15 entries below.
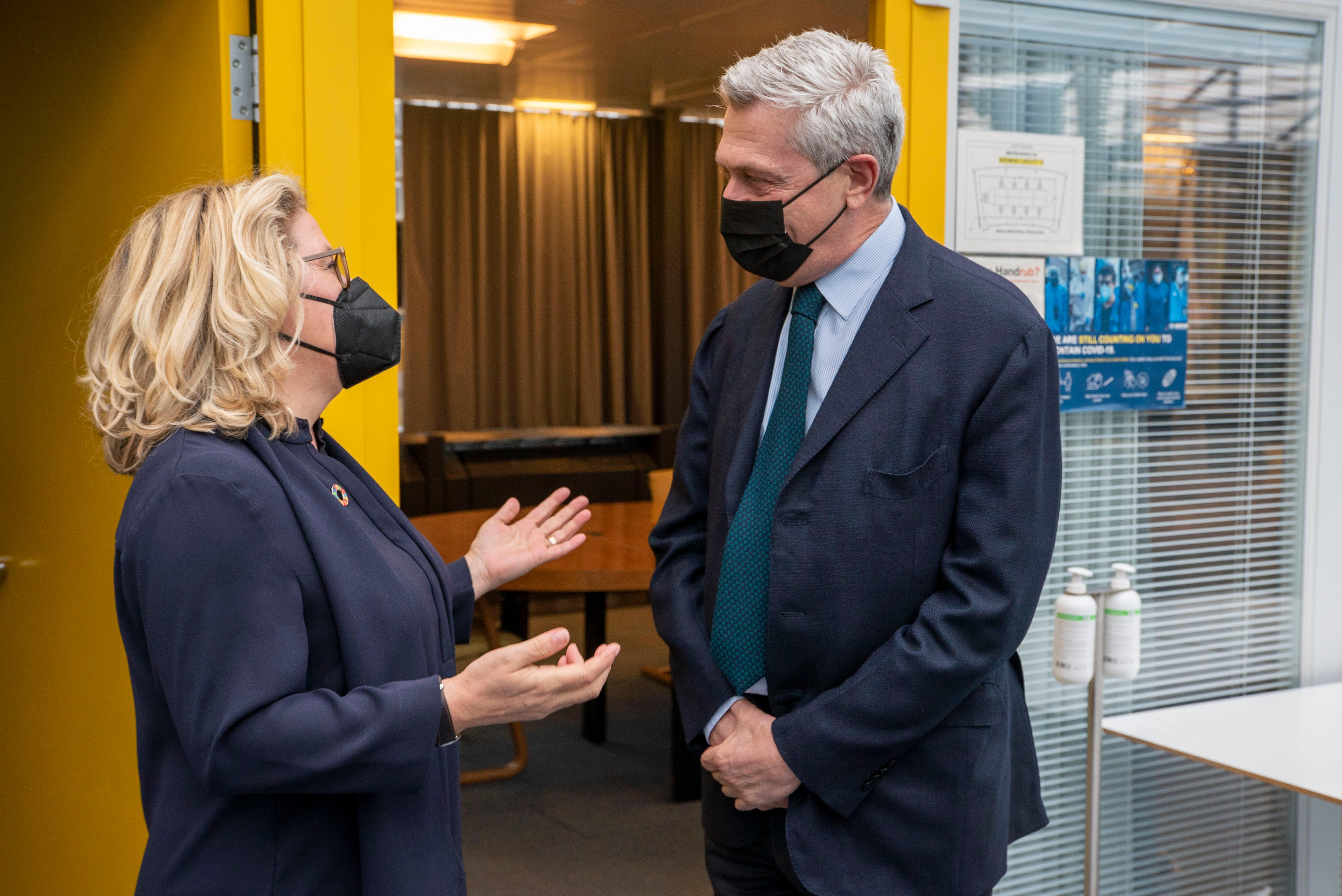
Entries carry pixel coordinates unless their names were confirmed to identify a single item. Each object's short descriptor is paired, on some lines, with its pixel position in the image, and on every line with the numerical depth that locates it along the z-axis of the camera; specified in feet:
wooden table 12.41
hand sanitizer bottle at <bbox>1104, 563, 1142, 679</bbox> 7.52
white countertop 6.66
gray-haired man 4.82
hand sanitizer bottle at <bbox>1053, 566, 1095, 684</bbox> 7.28
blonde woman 3.82
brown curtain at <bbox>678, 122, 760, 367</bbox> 27.22
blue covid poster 7.77
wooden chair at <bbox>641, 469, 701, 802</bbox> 13.14
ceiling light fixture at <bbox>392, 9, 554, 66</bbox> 18.24
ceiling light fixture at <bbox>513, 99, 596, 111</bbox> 25.82
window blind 7.90
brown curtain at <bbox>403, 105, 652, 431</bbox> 25.41
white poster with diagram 7.47
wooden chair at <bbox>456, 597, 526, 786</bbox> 13.61
